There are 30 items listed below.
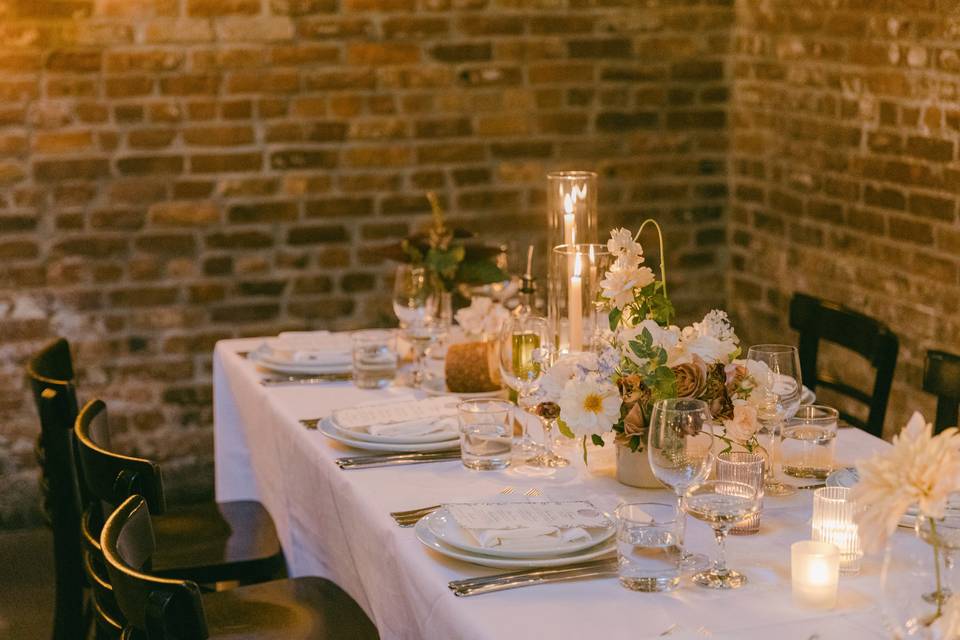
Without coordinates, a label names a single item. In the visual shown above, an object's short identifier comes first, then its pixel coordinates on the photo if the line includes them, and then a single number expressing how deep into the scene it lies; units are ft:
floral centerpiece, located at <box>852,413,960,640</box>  4.24
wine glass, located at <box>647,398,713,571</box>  5.83
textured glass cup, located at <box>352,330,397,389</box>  9.38
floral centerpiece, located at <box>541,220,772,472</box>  6.67
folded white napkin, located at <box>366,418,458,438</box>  7.81
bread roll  9.00
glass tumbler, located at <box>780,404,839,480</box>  7.12
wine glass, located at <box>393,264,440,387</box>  9.69
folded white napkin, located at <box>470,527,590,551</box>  5.86
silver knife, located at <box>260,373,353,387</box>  9.58
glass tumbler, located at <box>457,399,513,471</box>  7.38
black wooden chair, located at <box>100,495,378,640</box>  5.56
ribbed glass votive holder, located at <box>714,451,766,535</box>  6.03
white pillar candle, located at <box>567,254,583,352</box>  7.93
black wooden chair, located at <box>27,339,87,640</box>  8.46
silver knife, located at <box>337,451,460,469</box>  7.51
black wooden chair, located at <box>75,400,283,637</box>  7.20
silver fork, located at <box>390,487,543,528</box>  6.52
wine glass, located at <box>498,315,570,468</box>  7.73
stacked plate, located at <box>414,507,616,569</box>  5.81
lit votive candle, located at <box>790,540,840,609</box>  5.40
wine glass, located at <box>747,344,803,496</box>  6.92
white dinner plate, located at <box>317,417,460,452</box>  7.69
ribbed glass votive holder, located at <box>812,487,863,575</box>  5.87
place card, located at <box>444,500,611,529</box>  6.08
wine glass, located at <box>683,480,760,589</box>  5.71
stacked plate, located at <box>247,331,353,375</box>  9.81
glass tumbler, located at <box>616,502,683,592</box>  5.63
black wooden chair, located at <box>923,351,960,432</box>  8.48
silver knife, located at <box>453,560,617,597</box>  5.63
